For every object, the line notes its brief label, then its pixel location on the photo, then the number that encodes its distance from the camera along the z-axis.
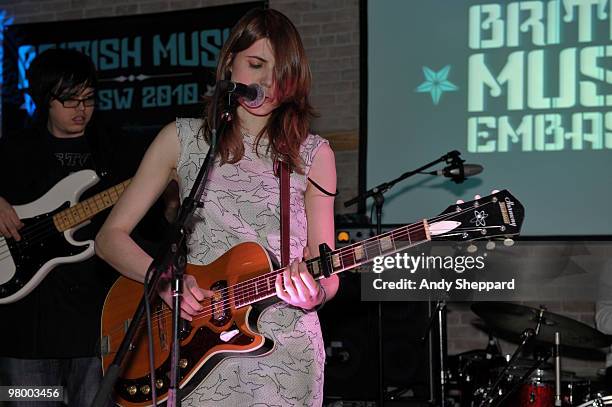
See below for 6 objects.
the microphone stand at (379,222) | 4.80
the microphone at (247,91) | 2.30
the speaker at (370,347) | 4.96
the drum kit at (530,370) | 4.70
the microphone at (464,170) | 4.90
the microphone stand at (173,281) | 2.13
